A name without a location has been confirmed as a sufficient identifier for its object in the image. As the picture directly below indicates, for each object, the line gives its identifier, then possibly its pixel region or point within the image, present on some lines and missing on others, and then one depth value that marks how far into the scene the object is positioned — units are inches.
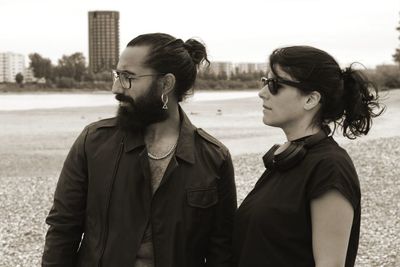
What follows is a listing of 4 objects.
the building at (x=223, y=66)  4476.9
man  104.0
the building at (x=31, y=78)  4539.9
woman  90.9
